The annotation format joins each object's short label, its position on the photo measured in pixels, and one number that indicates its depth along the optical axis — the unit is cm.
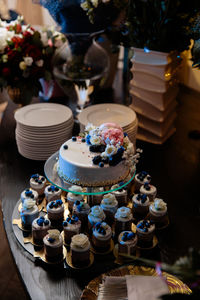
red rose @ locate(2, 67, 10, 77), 205
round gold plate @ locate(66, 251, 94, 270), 135
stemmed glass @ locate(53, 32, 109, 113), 213
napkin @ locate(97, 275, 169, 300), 109
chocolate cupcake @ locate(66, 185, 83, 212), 161
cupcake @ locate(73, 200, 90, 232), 154
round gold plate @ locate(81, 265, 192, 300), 120
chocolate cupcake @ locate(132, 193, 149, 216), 157
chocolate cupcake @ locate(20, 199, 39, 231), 150
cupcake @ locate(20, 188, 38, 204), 158
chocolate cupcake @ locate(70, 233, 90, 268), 133
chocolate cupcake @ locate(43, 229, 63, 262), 136
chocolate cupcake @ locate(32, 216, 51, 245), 143
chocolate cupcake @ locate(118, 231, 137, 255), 137
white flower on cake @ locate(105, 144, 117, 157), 141
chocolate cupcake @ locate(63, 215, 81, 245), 143
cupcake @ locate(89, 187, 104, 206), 165
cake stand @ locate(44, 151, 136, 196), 141
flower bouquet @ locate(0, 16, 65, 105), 208
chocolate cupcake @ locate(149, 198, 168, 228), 151
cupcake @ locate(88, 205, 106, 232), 147
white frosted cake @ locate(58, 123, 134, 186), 141
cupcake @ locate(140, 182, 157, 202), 162
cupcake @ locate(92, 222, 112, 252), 140
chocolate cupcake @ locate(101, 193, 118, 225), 155
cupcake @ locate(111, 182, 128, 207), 163
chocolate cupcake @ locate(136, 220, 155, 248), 141
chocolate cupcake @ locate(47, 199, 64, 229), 154
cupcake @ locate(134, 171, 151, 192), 169
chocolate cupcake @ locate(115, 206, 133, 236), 147
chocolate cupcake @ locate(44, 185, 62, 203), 163
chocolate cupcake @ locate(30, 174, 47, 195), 167
